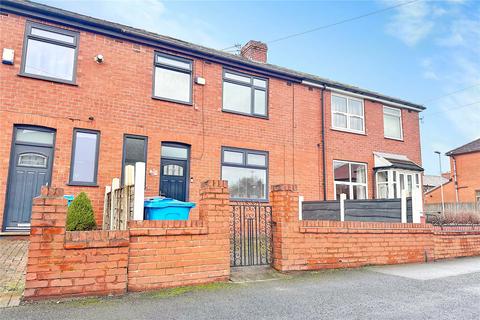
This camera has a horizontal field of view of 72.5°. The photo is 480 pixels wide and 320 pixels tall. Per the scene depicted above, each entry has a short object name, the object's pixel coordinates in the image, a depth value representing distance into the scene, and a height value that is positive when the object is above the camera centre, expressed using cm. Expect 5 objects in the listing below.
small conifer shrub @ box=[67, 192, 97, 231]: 680 -21
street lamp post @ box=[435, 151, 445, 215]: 3440 +604
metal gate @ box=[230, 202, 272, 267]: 567 -89
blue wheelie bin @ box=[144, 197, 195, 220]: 509 -4
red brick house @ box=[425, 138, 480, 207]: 2461 +280
